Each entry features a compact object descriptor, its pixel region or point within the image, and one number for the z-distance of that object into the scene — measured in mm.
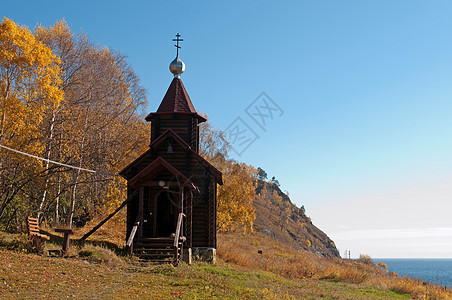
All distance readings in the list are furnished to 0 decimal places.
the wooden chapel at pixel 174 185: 18297
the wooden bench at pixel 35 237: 15273
